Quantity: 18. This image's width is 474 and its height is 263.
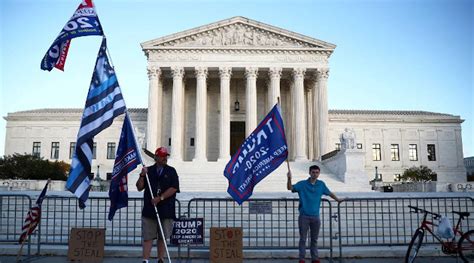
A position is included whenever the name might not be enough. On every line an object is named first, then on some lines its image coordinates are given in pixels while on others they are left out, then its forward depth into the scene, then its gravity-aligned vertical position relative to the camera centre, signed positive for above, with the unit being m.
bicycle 7.54 -1.32
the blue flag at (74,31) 7.49 +2.65
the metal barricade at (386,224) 9.58 -1.51
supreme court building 38.28 +8.68
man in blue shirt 7.50 -0.68
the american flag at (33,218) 8.27 -0.90
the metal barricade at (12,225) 9.87 -1.53
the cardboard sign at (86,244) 8.37 -1.44
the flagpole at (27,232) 8.06 -1.18
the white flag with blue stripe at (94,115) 6.92 +1.05
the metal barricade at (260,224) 9.39 -1.48
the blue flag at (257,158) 7.95 +0.32
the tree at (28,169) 42.03 +0.55
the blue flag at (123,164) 7.20 +0.18
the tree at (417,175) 50.39 -0.09
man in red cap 6.99 -0.47
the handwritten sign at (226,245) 8.32 -1.45
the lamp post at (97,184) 29.85 -0.78
